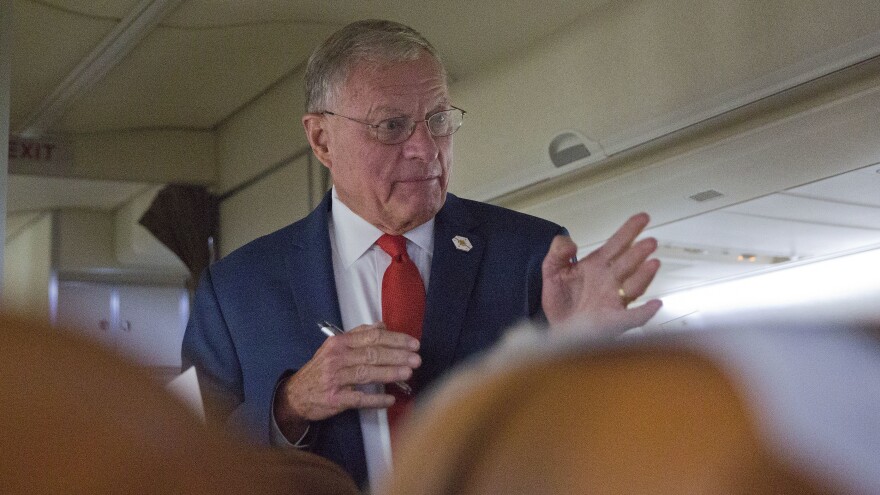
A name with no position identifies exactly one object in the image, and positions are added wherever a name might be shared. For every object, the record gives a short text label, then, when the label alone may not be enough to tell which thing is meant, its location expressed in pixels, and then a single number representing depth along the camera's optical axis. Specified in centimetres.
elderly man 245
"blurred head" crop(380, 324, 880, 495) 63
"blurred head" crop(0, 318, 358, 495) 65
